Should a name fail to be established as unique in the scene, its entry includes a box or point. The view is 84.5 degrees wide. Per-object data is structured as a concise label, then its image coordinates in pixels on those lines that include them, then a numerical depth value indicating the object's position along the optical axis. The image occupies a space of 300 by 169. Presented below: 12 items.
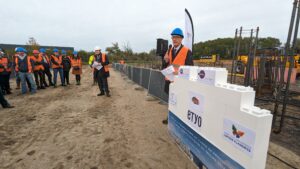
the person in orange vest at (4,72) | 7.05
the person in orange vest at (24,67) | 6.89
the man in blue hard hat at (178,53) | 3.42
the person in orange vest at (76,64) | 9.55
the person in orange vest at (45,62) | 8.68
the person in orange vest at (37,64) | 8.06
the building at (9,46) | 53.03
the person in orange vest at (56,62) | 8.74
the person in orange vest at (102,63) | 6.57
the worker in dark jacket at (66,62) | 9.23
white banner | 5.52
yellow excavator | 13.26
